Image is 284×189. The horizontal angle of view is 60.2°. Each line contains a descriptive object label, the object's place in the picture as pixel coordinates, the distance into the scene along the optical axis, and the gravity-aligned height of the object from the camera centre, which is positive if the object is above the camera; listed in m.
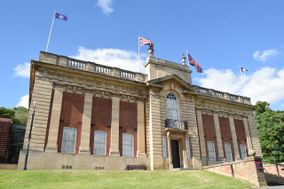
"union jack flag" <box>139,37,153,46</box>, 24.97 +12.37
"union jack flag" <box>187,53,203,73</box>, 26.86 +10.90
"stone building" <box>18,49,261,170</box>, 18.09 +4.03
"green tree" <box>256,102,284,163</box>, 32.44 +4.13
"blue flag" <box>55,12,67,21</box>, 21.43 +12.80
